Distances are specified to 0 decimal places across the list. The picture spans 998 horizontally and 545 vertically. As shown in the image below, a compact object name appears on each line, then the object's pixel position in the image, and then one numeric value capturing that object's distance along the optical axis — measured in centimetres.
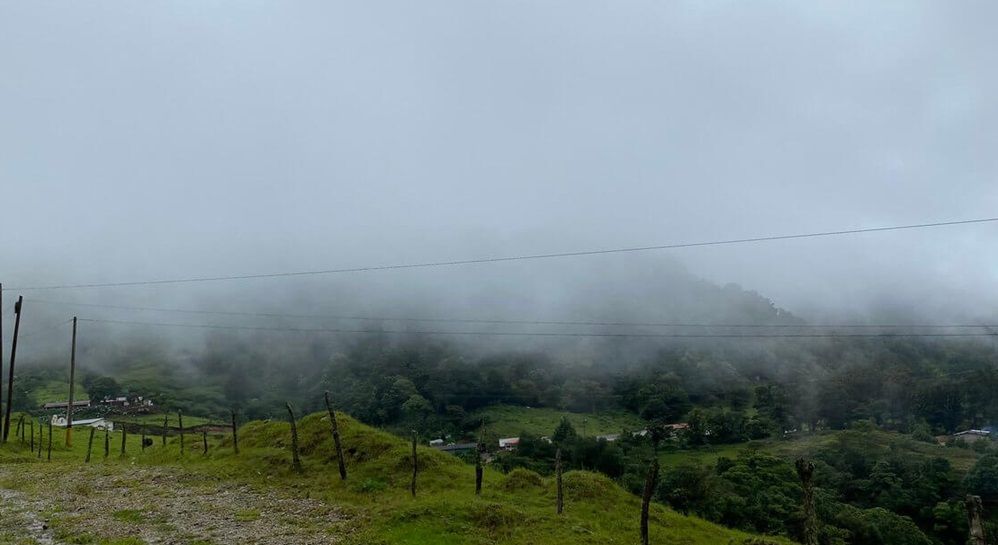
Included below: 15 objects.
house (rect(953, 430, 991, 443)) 12650
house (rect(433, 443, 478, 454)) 10064
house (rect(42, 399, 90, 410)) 14890
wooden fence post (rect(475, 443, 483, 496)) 2738
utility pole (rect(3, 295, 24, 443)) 5733
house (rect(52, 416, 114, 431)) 11740
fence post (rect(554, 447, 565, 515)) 2548
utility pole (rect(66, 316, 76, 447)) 5884
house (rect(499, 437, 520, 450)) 10591
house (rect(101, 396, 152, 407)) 15788
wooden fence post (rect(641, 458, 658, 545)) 2097
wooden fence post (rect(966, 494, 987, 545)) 1434
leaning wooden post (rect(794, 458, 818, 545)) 1636
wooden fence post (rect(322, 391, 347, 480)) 2967
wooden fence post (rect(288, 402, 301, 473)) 3167
